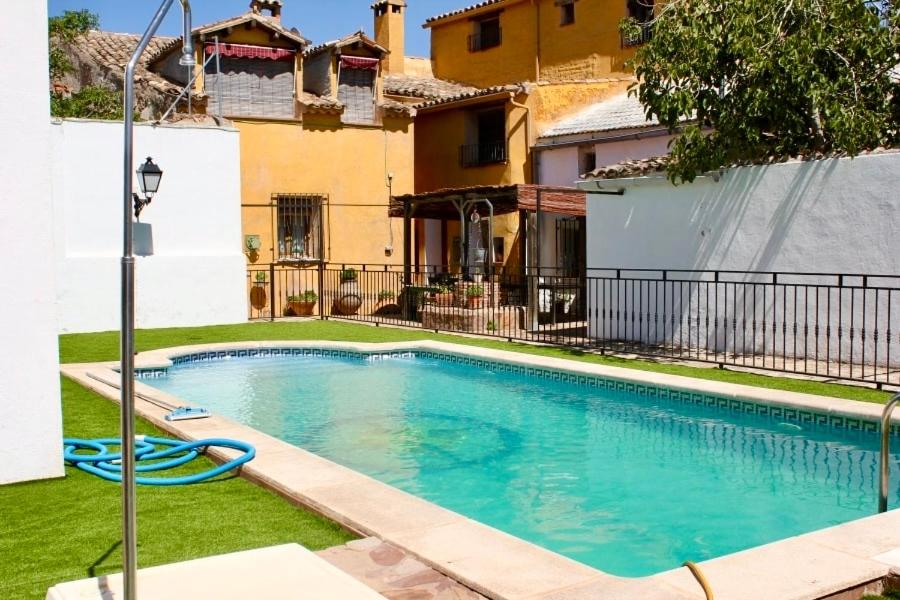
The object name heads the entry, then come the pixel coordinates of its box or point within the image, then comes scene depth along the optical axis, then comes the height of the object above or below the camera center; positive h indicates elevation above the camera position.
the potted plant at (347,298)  21.30 -0.78
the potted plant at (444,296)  17.92 -0.63
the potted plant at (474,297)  17.41 -0.62
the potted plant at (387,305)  22.39 -1.01
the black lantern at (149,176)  14.77 +1.50
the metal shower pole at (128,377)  3.16 -0.40
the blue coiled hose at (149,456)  6.13 -1.43
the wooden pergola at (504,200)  17.34 +1.38
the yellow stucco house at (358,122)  21.39 +3.73
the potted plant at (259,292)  20.98 -0.62
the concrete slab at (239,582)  3.62 -1.34
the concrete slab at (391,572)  4.01 -1.47
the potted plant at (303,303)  21.08 -0.89
